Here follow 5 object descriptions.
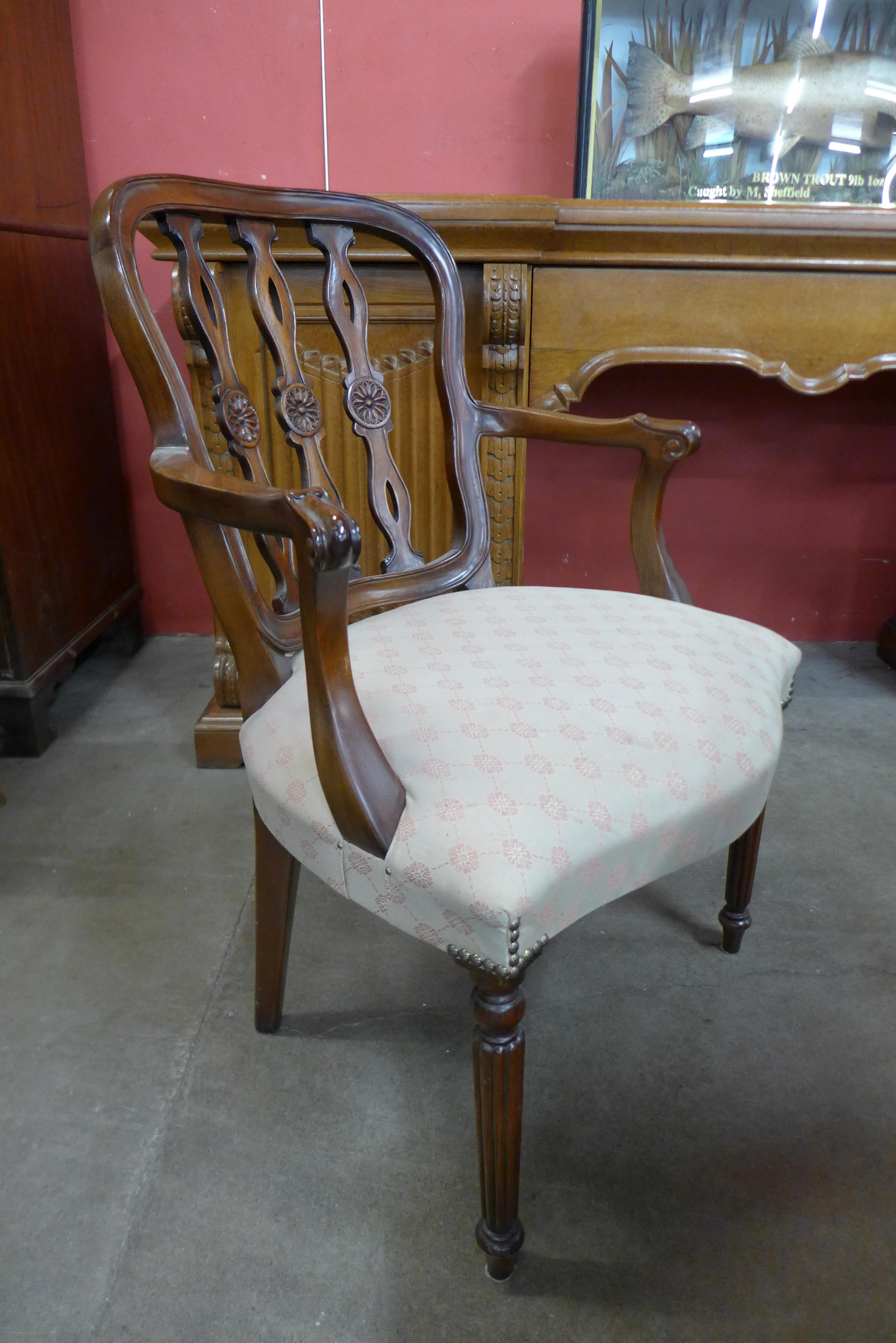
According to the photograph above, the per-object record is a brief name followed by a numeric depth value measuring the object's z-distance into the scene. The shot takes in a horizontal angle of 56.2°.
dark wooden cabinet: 1.52
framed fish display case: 1.60
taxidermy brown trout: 1.62
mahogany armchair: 0.59
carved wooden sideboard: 1.35
